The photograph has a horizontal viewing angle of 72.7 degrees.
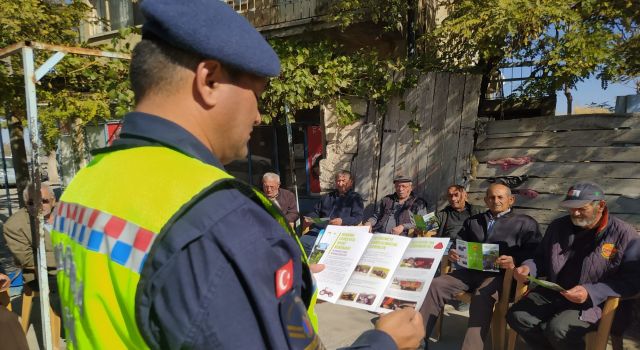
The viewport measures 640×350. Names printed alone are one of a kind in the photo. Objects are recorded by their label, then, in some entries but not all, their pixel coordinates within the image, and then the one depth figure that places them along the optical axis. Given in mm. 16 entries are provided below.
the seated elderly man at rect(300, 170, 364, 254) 5347
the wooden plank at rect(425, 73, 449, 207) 5098
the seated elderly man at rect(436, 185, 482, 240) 4395
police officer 604
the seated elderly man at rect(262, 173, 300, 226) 5484
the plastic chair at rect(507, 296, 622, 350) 2793
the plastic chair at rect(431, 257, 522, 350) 3453
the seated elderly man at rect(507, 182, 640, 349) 2836
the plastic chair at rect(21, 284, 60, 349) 3748
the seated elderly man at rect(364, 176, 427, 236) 4914
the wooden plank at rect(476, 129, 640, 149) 4141
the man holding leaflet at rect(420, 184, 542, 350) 3398
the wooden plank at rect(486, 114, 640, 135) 4175
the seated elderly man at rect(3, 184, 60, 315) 3881
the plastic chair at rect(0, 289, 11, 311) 3432
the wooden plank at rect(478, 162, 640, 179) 4039
